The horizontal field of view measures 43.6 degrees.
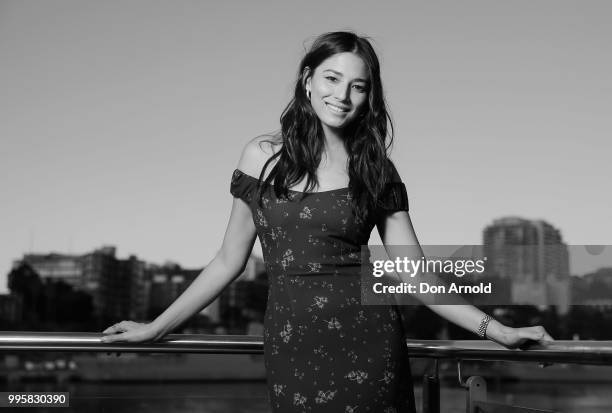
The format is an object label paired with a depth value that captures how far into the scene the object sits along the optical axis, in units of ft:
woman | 6.59
